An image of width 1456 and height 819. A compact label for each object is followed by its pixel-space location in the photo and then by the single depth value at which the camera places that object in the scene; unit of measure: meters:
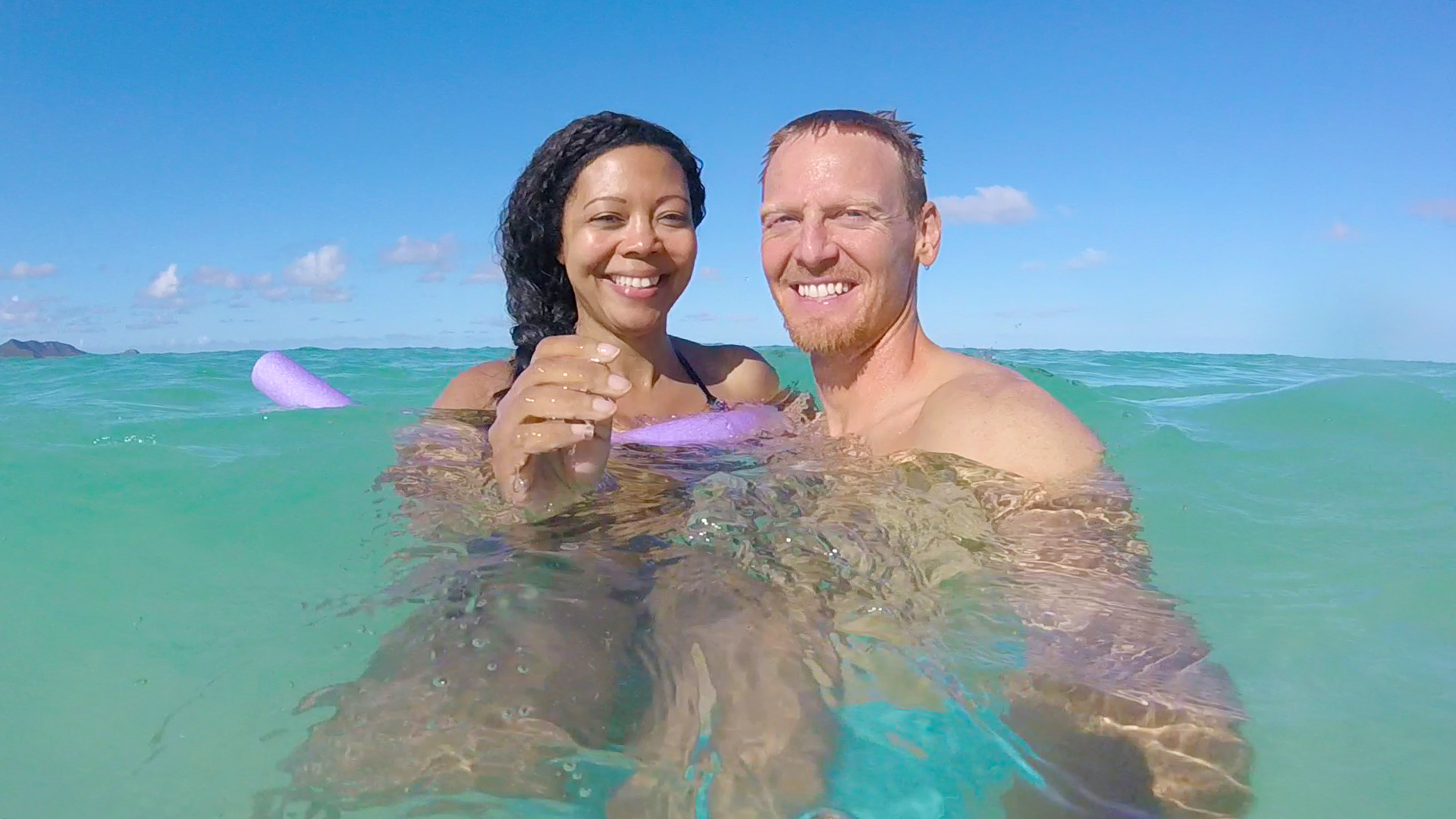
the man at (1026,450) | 0.45
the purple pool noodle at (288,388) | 1.04
